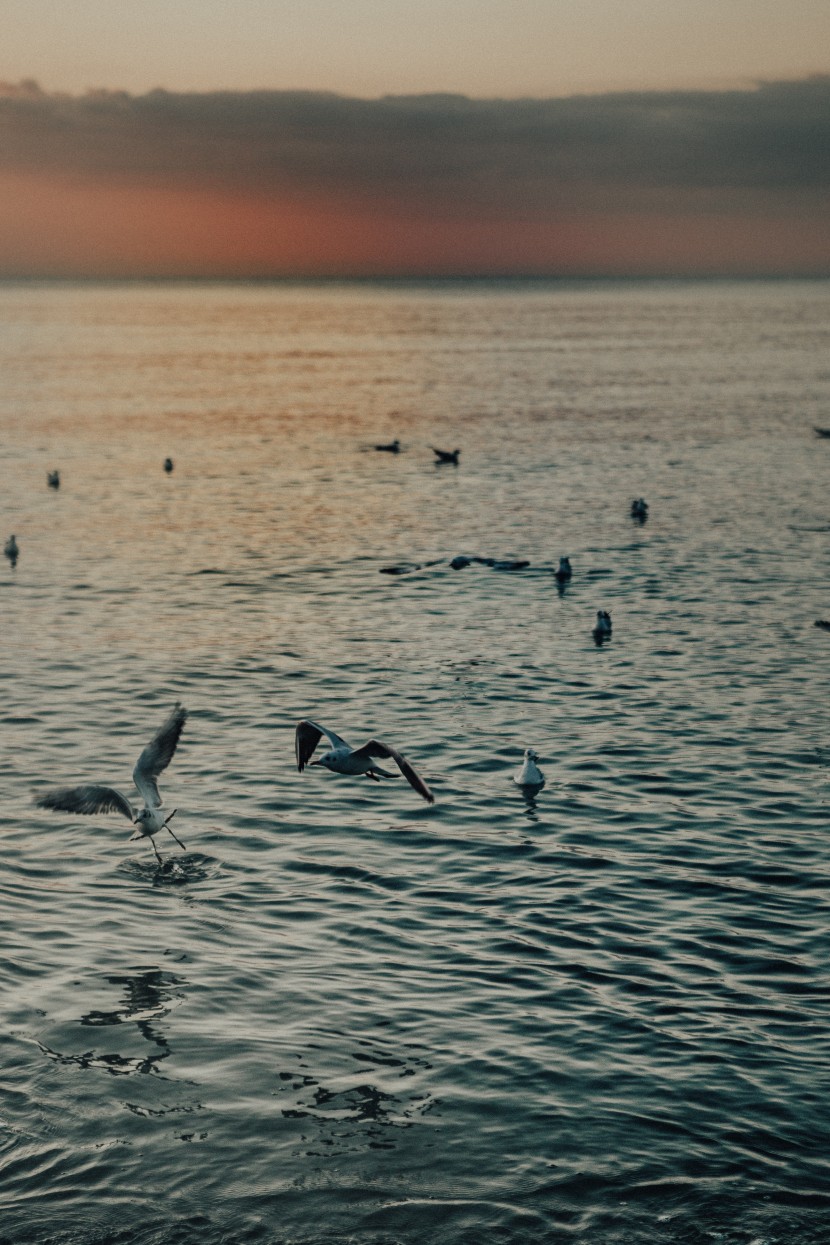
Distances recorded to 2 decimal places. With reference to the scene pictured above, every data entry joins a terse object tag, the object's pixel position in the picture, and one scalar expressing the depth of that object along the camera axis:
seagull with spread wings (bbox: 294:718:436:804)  18.44
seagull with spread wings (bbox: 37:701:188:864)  17.89
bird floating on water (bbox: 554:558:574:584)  38.56
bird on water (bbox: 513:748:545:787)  22.59
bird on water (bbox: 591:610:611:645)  32.59
